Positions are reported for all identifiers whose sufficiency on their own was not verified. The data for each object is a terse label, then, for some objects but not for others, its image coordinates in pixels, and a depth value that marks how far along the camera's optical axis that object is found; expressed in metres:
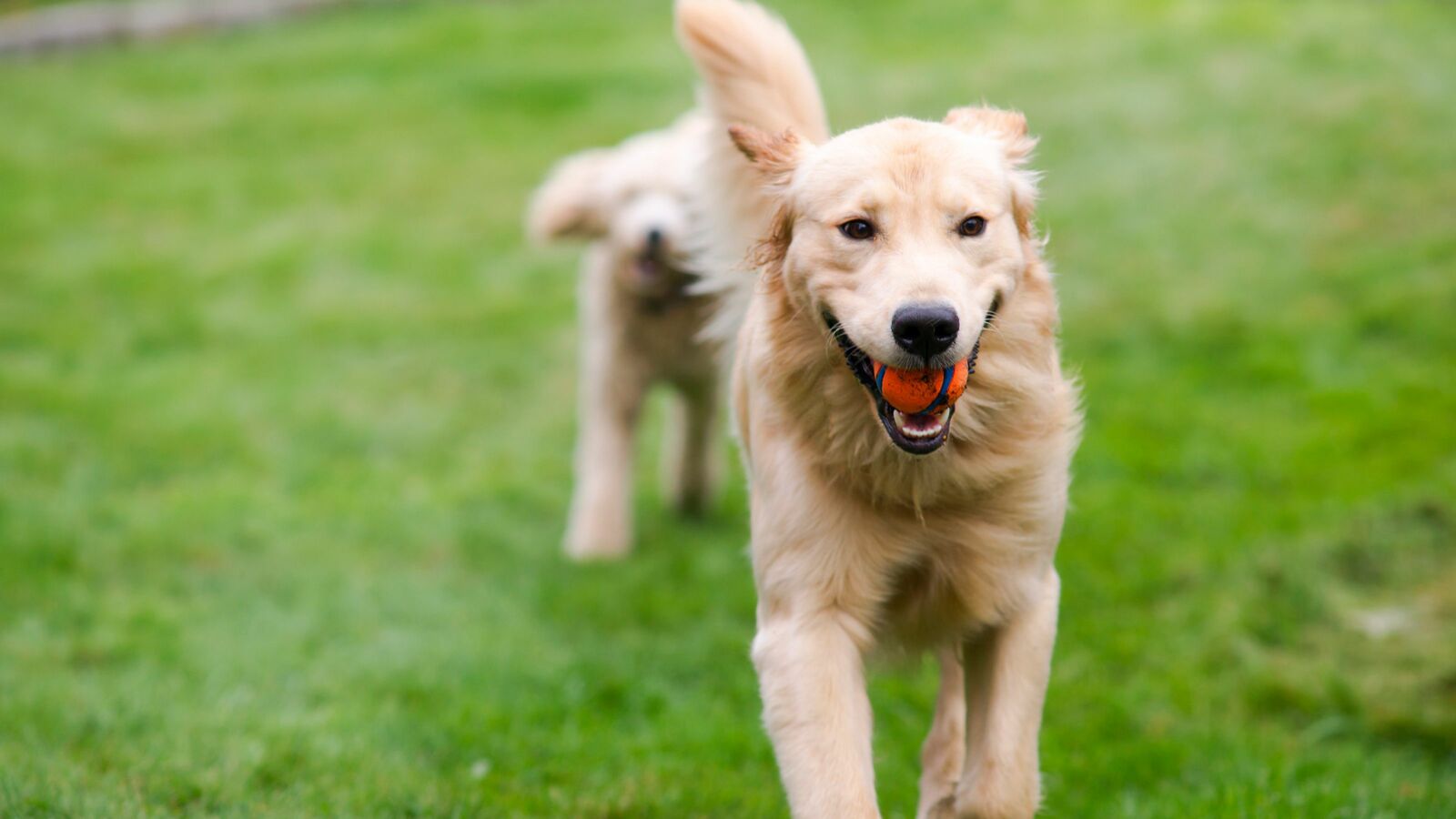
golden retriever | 3.44
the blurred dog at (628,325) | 6.97
